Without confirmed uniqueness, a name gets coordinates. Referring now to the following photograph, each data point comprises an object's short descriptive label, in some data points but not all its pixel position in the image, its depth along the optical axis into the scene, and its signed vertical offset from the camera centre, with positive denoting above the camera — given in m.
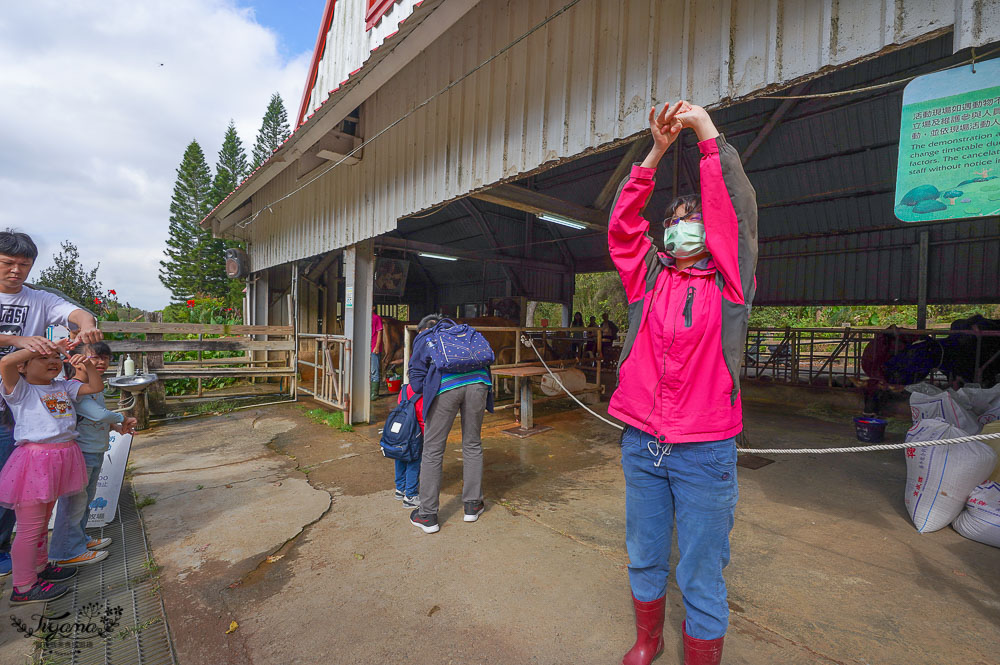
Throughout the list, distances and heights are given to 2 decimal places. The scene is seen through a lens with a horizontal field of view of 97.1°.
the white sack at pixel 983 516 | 3.01 -1.28
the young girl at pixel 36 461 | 2.33 -0.82
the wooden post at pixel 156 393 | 6.77 -1.23
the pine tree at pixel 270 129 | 36.09 +15.30
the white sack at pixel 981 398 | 3.99 -0.61
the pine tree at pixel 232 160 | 34.19 +12.15
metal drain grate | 2.07 -1.61
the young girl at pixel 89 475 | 2.71 -1.08
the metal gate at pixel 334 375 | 6.70 -0.94
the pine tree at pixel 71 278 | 18.12 +1.37
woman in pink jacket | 1.66 -0.19
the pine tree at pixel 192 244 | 31.59 +5.13
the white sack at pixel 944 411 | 3.75 -0.70
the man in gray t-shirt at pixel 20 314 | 2.41 -0.02
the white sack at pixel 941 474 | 3.08 -1.04
